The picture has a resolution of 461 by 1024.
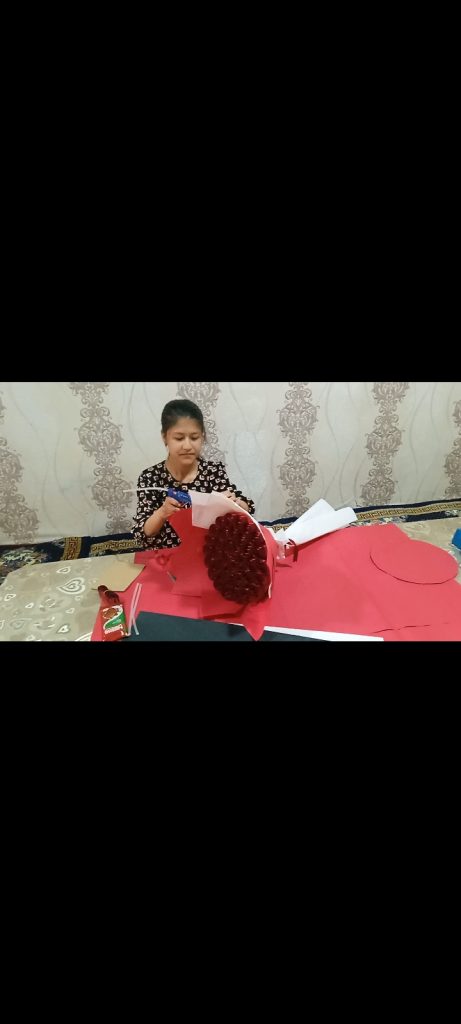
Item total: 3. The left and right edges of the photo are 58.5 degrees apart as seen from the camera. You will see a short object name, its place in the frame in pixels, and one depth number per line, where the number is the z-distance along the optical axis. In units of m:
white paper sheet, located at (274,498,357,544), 1.18
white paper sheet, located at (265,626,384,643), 0.93
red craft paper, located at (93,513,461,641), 0.96
